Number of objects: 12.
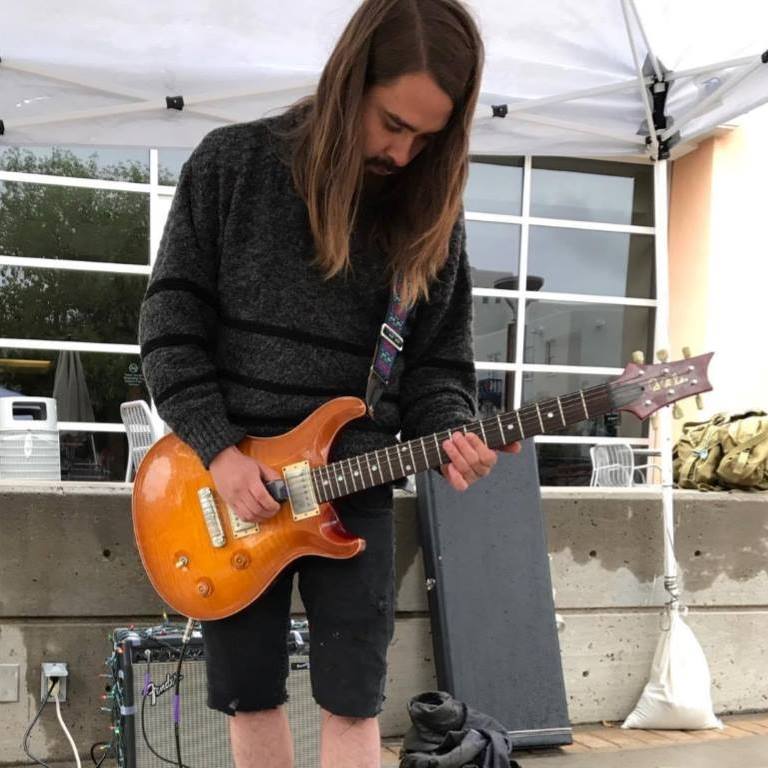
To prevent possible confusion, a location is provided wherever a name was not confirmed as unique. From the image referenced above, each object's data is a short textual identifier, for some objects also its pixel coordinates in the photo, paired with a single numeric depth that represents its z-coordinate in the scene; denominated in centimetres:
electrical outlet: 324
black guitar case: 353
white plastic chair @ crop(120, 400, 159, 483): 534
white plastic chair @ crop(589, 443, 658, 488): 741
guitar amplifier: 278
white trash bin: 502
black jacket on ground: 295
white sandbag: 386
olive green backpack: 425
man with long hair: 176
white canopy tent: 372
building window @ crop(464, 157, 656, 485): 812
